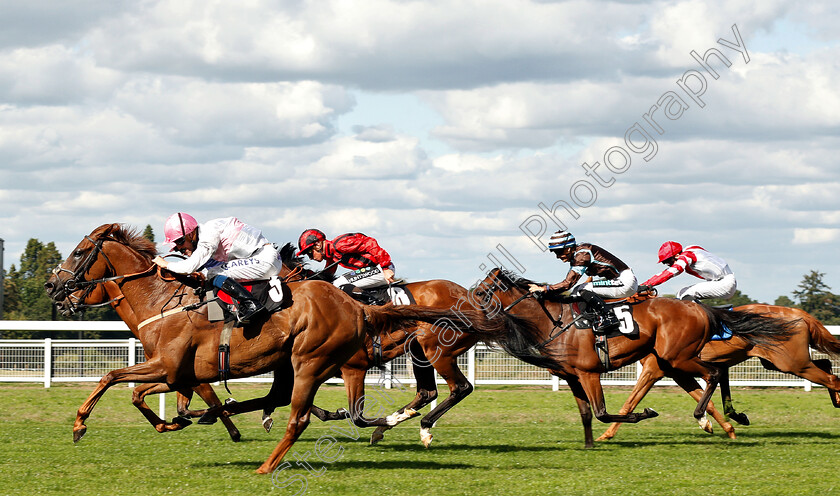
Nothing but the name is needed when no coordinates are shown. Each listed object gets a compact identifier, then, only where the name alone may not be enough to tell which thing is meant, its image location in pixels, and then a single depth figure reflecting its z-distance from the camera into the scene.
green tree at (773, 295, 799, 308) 82.71
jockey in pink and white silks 14.95
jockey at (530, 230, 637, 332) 19.34
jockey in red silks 19.95
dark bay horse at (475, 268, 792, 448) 18.52
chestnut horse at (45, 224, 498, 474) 14.95
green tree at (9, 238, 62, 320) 59.47
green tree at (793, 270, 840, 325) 70.75
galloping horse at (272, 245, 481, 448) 18.89
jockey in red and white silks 21.87
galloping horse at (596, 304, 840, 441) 21.02
